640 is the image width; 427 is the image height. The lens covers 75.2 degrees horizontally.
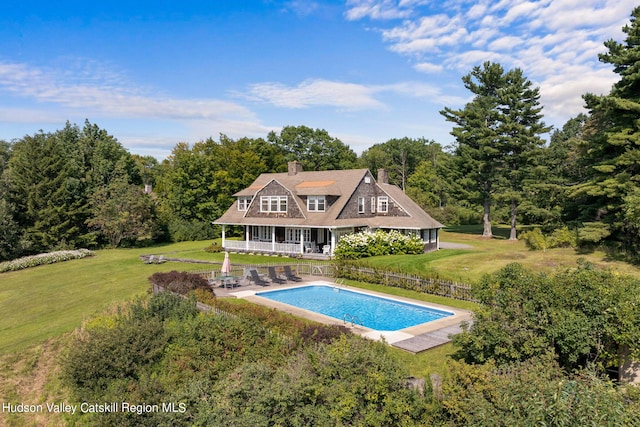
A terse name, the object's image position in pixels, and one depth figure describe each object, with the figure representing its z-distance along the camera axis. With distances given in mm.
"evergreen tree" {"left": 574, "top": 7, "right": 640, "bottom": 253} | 26812
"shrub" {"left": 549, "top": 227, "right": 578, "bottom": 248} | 30672
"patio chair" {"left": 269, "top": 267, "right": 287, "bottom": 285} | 24697
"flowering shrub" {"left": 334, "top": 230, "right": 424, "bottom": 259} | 31047
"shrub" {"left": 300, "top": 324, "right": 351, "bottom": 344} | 11734
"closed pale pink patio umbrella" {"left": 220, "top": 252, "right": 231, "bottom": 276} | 24250
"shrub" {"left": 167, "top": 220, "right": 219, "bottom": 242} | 49000
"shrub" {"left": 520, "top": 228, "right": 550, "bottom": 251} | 31688
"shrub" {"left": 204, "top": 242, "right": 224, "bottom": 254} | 38094
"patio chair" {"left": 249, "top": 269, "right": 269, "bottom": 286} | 24219
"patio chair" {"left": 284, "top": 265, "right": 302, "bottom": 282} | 25531
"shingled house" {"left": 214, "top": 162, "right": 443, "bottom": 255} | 35344
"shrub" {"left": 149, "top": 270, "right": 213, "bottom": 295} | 19000
